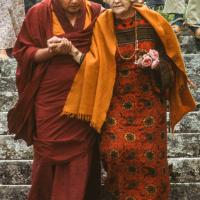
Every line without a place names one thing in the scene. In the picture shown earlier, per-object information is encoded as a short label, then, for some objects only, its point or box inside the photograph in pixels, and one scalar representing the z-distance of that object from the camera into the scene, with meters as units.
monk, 9.90
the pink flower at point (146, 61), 9.51
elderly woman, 9.78
